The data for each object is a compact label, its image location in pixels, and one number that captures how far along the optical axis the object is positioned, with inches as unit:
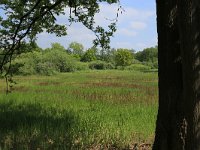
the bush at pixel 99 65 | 3056.1
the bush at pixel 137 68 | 3053.6
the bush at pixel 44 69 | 2069.4
